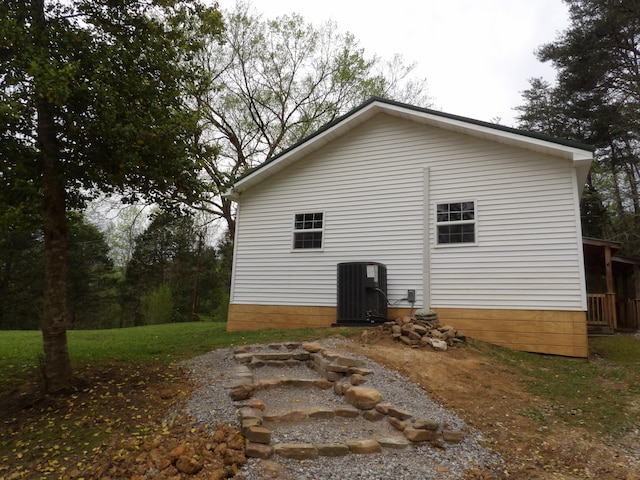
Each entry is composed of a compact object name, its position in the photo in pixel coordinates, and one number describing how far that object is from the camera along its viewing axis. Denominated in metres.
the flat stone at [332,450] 3.50
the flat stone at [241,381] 4.73
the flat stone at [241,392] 4.39
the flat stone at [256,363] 5.89
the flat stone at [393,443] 3.66
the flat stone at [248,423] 3.63
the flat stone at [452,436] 3.86
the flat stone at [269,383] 4.93
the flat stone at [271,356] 6.07
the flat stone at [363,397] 4.41
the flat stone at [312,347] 6.23
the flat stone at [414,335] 7.01
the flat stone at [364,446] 3.56
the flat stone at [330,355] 5.67
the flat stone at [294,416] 4.11
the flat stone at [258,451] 3.36
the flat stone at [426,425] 3.91
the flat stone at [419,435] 3.79
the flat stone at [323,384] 5.16
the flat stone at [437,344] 6.83
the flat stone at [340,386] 4.88
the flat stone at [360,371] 5.28
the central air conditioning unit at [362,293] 8.73
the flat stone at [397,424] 4.01
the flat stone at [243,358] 6.03
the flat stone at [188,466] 3.10
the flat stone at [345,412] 4.30
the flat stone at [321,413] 4.23
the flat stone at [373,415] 4.27
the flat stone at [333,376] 5.29
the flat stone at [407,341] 6.93
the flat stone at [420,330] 7.21
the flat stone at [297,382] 5.12
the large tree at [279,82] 18.09
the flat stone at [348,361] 5.50
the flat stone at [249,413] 3.84
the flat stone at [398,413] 4.16
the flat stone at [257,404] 4.22
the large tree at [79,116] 4.36
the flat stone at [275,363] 5.96
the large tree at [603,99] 18.02
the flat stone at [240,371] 5.27
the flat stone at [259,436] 3.52
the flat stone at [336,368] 5.35
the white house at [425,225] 7.93
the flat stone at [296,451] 3.43
